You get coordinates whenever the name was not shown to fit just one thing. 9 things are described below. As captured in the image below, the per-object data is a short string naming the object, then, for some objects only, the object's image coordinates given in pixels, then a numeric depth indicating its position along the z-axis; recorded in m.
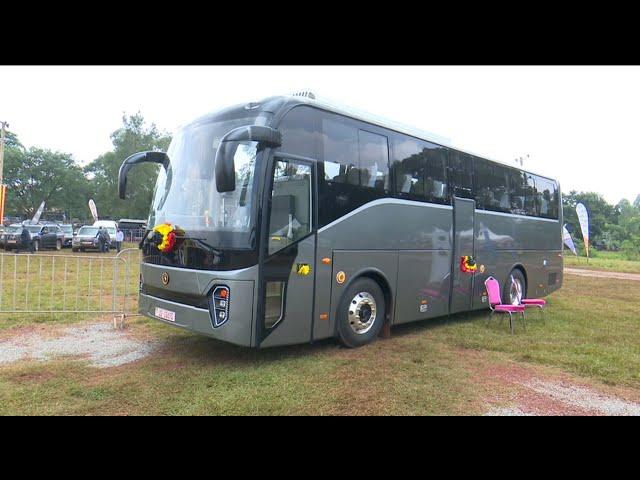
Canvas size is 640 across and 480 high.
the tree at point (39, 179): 45.41
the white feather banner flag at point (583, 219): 26.24
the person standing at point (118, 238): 27.14
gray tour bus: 5.36
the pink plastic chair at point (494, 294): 8.58
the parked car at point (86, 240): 26.75
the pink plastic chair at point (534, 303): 8.96
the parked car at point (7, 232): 23.84
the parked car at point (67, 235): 30.47
